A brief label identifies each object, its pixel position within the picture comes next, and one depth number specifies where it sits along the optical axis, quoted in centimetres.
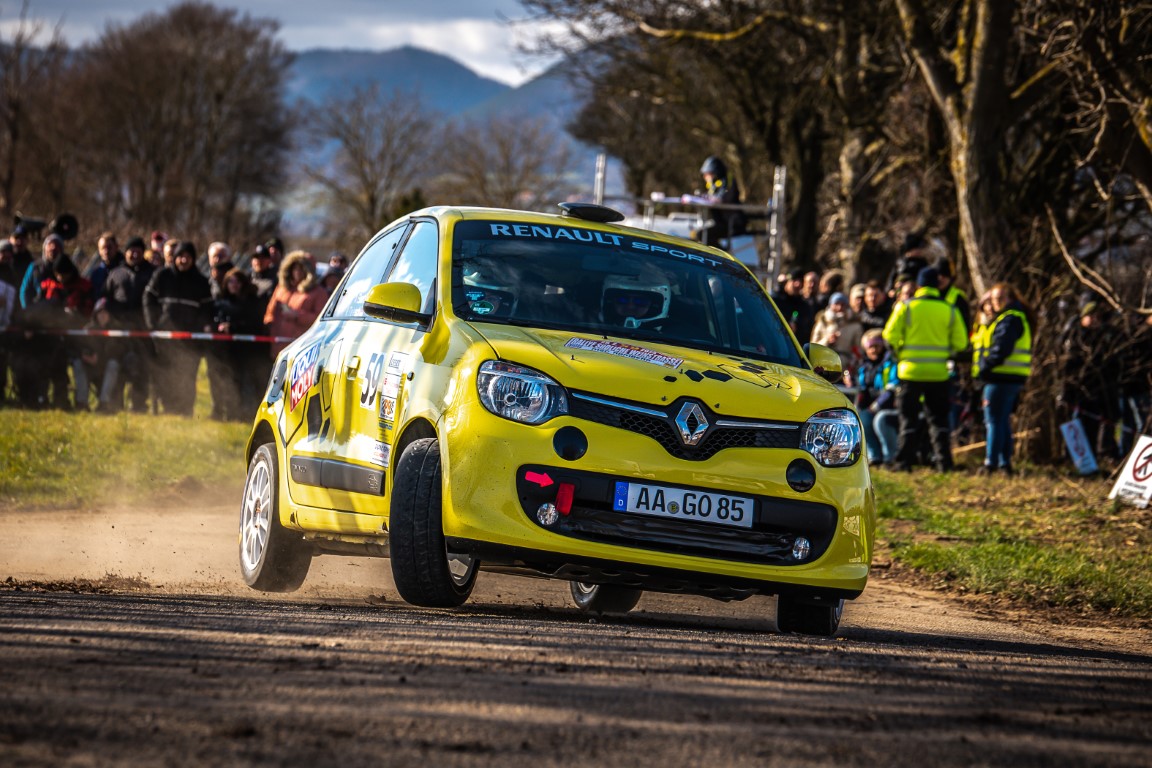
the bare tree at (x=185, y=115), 7706
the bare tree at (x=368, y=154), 9175
